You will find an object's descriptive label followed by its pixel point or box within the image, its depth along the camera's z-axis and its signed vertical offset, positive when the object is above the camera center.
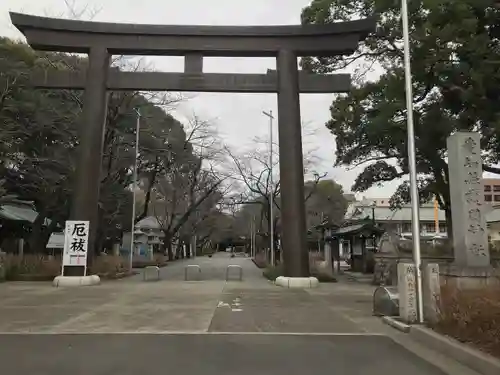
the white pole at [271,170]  33.75 +6.39
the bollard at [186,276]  25.95 -0.62
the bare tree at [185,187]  39.38 +7.33
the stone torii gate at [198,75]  20.48 +7.79
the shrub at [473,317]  6.96 -0.77
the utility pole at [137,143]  30.92 +7.32
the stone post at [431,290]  9.46 -0.46
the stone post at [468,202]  13.24 +1.64
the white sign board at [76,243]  20.44 +0.82
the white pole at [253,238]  73.86 +3.73
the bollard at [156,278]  26.34 -0.63
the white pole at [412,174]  9.89 +1.91
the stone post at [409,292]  10.09 -0.52
